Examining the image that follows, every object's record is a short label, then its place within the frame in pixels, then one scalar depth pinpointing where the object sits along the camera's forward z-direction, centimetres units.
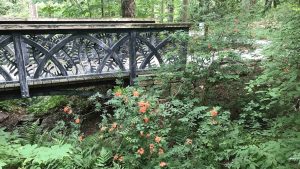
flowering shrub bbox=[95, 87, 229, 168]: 329
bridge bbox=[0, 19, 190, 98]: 426
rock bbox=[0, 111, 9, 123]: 589
